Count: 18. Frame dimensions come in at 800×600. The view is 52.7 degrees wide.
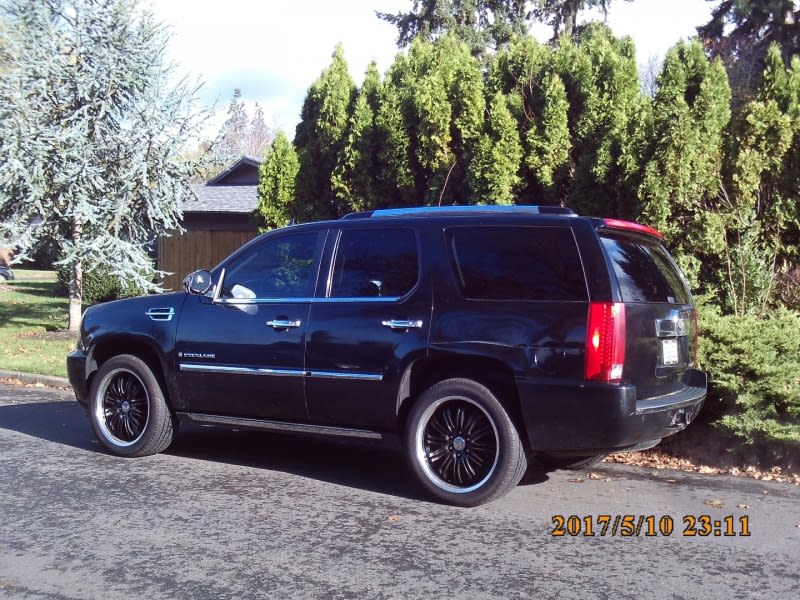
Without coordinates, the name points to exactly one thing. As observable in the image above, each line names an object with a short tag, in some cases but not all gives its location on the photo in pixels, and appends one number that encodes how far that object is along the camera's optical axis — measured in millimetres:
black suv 5090
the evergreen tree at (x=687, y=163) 8578
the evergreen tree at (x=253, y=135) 66062
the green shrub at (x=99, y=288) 22386
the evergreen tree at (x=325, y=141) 12141
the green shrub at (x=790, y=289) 8547
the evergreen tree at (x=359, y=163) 11461
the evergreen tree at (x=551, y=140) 10000
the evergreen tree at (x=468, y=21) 32219
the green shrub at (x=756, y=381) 6332
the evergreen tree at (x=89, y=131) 14555
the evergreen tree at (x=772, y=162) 8766
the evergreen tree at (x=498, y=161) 10062
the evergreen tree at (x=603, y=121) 9047
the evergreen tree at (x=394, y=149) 11086
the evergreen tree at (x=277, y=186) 12227
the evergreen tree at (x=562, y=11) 32000
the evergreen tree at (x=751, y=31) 26281
